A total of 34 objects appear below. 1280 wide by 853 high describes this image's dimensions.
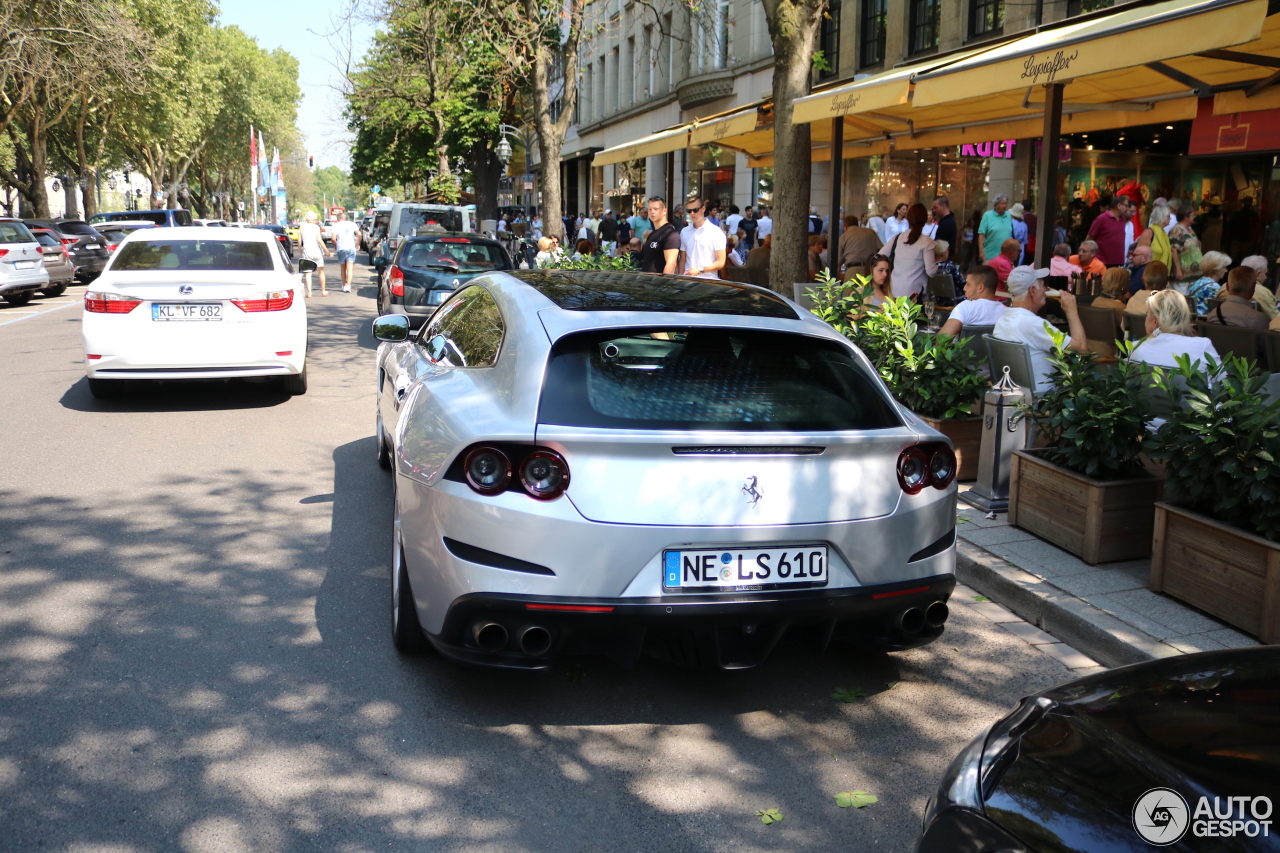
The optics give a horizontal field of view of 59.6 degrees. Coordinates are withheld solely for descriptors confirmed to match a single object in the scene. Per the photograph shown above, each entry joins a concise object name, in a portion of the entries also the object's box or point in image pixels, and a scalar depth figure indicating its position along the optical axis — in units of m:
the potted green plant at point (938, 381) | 7.07
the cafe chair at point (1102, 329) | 8.86
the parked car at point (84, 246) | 26.81
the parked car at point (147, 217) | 31.51
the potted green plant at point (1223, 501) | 4.46
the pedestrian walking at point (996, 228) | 14.97
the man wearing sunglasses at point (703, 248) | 12.59
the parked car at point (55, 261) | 22.55
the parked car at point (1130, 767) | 1.85
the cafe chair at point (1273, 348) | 7.29
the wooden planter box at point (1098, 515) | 5.51
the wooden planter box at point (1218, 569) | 4.43
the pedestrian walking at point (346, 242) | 26.27
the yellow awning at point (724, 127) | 14.17
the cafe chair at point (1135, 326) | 8.54
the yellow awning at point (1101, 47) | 6.69
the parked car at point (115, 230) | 29.31
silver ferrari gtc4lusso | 3.58
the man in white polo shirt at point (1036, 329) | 7.09
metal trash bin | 6.49
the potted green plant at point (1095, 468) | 5.52
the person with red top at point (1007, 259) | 12.33
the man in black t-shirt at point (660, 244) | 12.16
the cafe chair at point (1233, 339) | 7.44
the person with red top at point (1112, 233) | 13.36
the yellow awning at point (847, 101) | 10.41
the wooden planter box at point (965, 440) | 7.10
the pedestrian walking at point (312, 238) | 23.38
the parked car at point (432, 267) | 14.02
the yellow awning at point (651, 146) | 16.28
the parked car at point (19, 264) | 20.34
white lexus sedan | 9.43
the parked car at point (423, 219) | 26.18
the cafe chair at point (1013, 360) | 7.01
